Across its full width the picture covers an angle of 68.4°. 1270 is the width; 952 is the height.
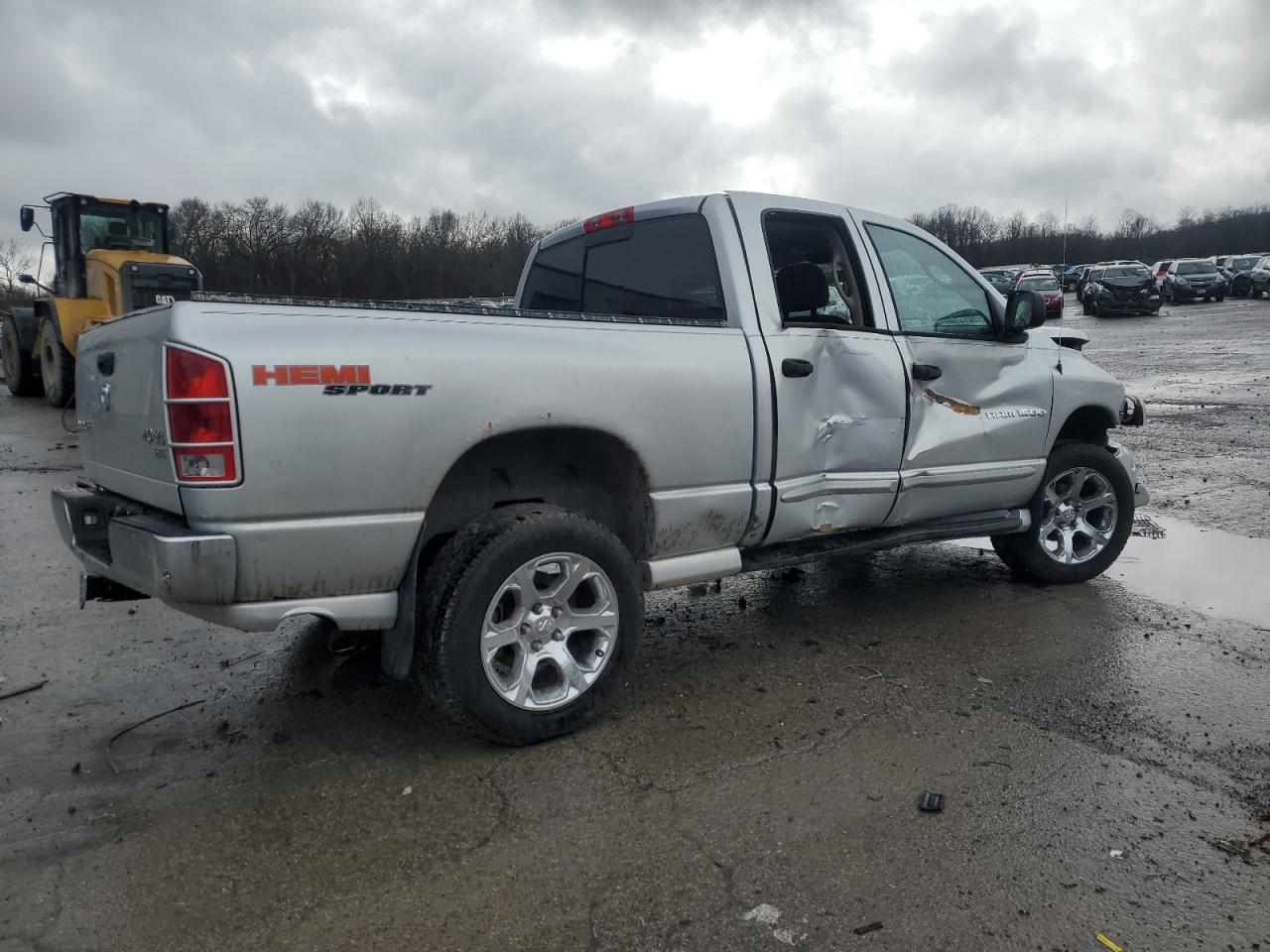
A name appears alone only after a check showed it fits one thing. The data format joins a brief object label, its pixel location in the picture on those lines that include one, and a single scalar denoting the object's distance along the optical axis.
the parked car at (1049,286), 30.91
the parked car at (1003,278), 35.08
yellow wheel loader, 14.19
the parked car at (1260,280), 38.31
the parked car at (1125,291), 32.72
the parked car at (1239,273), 40.03
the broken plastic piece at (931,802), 3.03
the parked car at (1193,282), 37.53
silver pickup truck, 2.91
